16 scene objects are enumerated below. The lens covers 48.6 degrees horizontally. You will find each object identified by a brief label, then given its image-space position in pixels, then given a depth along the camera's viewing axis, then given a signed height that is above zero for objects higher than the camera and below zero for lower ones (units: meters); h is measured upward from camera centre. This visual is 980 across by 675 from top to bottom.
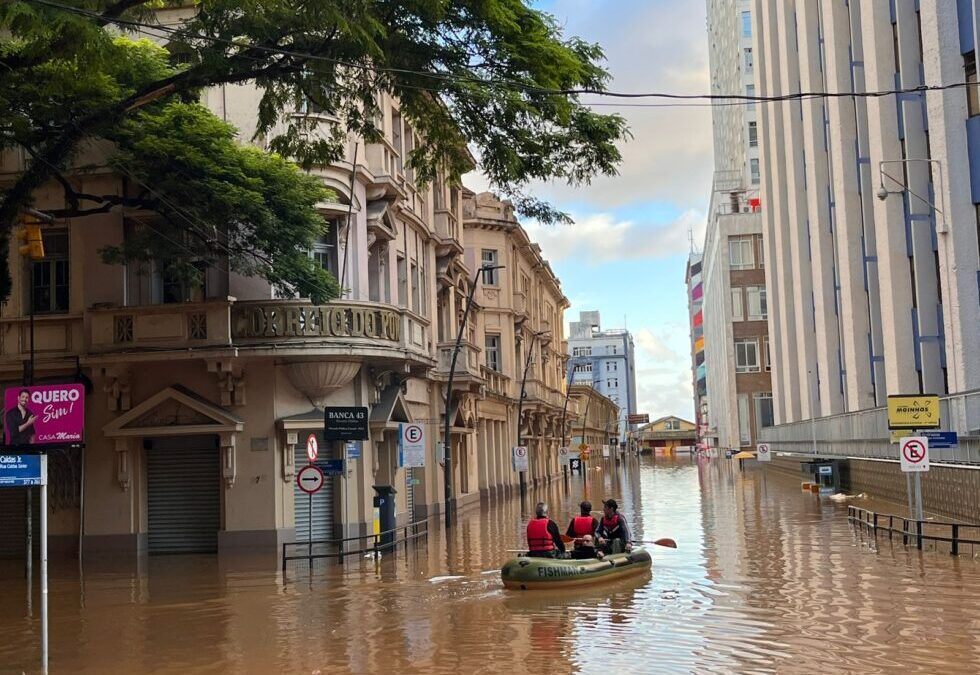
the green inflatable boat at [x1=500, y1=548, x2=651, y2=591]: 19.09 -2.42
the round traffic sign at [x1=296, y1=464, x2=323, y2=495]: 22.56 -0.65
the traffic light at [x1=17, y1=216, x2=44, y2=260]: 20.50 +4.10
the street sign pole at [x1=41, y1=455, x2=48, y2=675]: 13.00 -1.51
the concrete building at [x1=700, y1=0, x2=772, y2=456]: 105.44 +16.43
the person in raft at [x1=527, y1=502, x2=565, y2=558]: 20.73 -1.94
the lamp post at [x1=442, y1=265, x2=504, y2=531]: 33.00 -0.57
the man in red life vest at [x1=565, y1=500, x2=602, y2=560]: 20.83 -1.91
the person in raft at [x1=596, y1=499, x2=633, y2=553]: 21.83 -1.97
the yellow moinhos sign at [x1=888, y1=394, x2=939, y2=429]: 24.11 +0.26
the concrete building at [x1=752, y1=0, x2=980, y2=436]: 31.27 +8.51
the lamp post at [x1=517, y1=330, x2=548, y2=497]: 53.55 +5.49
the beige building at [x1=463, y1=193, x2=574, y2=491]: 54.31 +5.82
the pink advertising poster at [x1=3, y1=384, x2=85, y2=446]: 13.54 +0.57
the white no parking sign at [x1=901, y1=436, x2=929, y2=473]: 22.91 -0.64
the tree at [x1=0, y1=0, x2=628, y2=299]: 14.09 +5.31
